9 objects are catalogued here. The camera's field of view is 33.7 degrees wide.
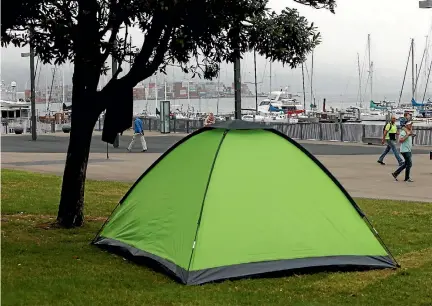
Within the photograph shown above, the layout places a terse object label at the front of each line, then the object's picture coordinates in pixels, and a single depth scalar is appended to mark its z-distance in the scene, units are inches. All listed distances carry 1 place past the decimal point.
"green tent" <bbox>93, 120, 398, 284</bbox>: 296.2
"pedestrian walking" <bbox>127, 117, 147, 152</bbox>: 1126.4
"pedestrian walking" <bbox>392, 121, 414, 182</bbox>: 724.7
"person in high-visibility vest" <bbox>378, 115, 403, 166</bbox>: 880.3
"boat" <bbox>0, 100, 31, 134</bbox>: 2167.8
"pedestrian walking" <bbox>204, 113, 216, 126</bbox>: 1338.6
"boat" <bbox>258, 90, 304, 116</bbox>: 3090.6
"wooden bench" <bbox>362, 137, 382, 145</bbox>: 1317.1
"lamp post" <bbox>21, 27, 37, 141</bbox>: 1480.8
